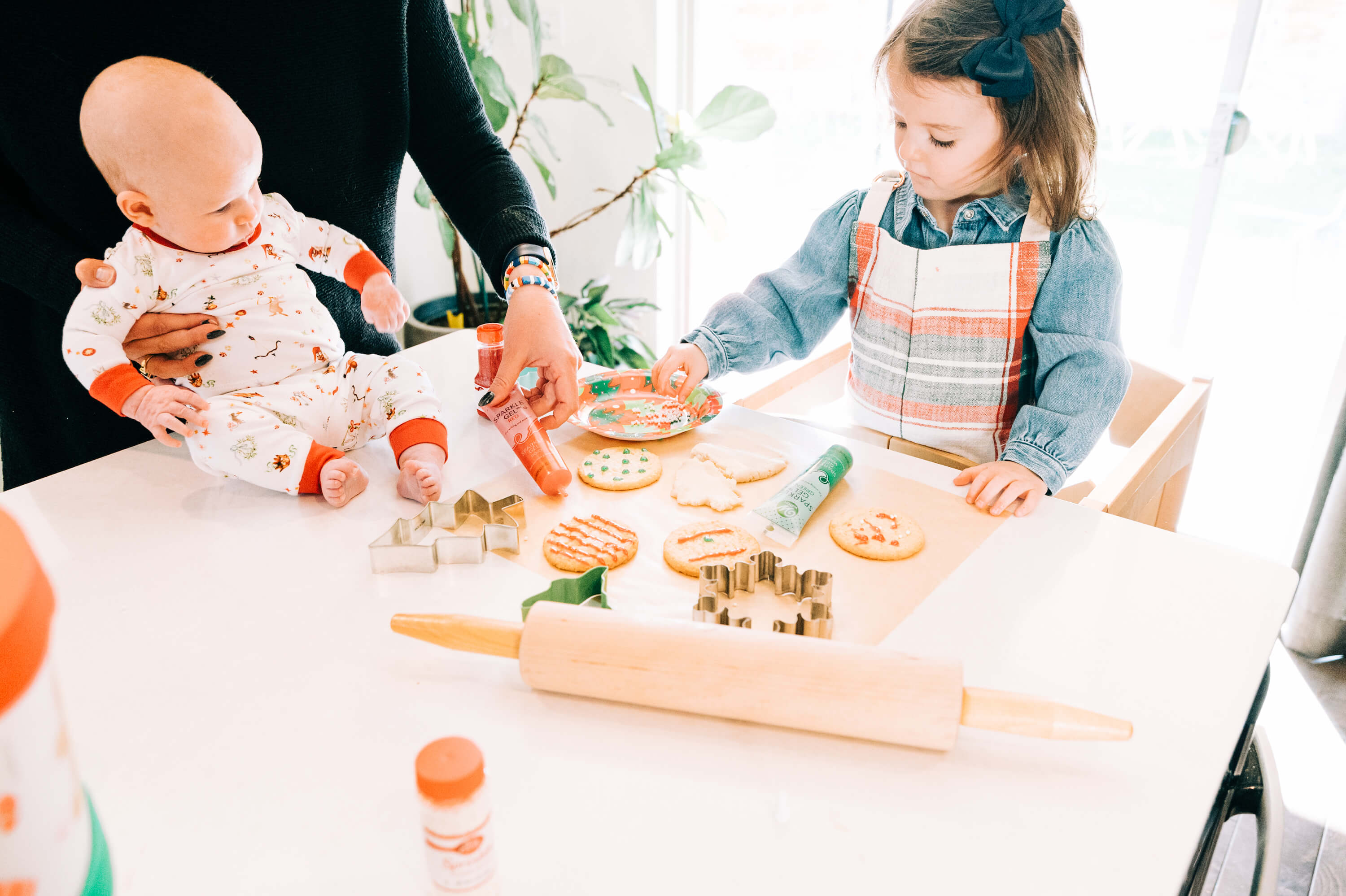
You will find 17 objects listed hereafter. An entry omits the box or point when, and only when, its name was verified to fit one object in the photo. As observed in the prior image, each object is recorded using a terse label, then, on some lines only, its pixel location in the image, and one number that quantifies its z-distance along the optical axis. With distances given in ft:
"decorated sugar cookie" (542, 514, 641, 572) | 2.52
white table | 1.64
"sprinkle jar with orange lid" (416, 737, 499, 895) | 1.31
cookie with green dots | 3.01
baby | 2.59
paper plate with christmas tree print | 3.38
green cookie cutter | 2.29
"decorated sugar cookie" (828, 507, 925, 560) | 2.61
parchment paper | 2.40
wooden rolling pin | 1.80
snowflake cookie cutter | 2.19
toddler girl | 3.50
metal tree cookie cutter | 2.49
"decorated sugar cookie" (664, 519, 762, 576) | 2.55
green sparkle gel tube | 2.71
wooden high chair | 3.36
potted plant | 6.97
